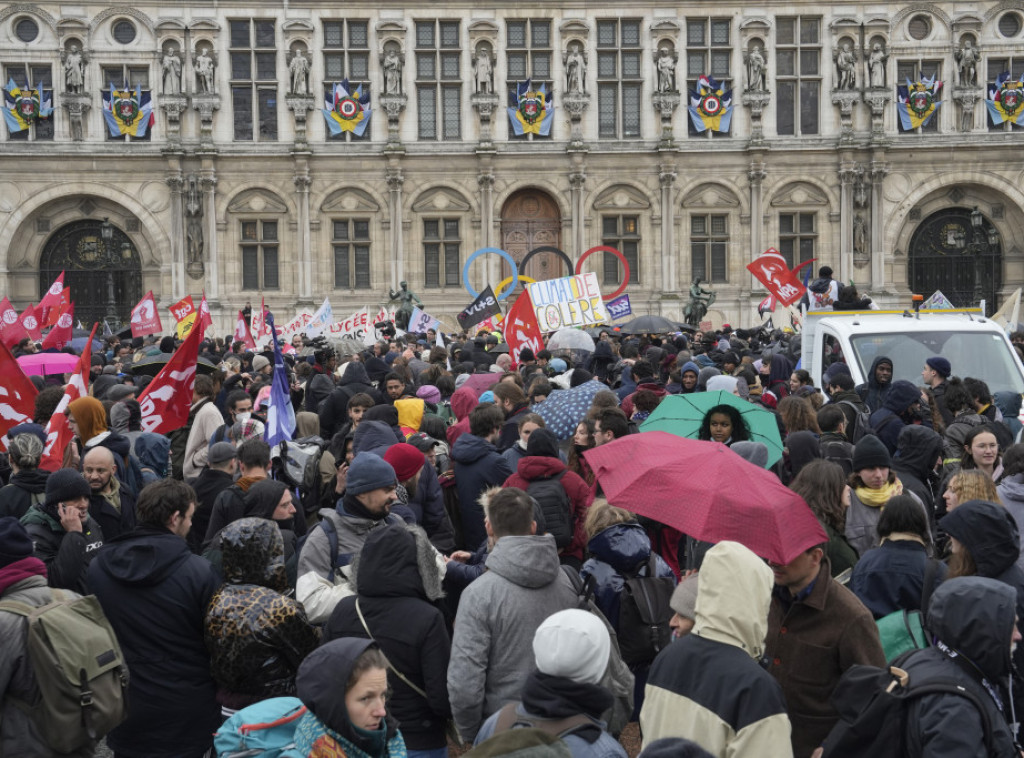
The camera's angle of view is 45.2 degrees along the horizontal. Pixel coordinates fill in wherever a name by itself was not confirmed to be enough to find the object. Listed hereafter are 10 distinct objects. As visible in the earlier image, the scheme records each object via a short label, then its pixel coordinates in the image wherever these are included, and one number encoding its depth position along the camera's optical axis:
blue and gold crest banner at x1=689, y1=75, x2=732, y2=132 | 32.59
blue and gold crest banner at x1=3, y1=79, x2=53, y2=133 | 31.55
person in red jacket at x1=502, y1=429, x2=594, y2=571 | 7.23
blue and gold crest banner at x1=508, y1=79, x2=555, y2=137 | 32.31
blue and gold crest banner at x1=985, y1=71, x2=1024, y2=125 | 32.75
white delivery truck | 12.96
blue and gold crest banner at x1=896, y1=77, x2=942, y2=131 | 32.69
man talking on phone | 6.32
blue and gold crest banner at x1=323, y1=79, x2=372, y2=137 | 32.19
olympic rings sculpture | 24.57
